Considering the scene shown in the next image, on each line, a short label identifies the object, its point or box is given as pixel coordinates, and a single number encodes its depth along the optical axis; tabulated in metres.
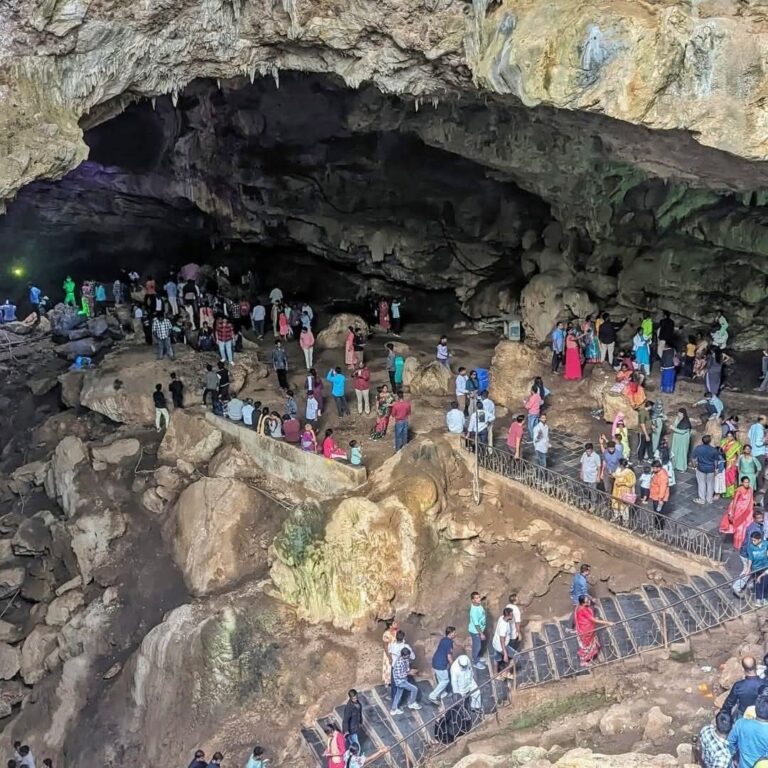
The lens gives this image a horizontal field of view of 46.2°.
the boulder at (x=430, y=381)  20.16
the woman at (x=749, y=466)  14.10
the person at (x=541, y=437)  15.98
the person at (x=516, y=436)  16.20
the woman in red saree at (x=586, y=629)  12.31
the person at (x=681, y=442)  15.52
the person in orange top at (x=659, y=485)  14.14
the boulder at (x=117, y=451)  21.14
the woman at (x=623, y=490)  14.34
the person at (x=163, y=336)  22.95
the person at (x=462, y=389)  18.34
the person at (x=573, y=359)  19.88
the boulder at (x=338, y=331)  24.06
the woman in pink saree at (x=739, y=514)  13.22
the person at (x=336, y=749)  11.92
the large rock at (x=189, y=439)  20.28
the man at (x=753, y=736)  8.52
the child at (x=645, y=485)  14.45
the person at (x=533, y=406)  16.77
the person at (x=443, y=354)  20.52
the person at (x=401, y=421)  17.52
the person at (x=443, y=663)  12.41
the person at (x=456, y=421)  17.19
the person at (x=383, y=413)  18.55
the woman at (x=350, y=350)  21.33
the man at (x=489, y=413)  17.02
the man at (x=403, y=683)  13.08
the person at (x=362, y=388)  19.16
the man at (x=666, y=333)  20.48
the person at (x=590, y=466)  15.06
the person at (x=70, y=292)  31.64
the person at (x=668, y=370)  18.55
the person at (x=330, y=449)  17.70
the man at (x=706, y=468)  14.33
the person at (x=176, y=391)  21.12
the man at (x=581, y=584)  12.89
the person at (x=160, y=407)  21.16
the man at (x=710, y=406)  16.92
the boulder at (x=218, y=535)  17.77
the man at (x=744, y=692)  9.16
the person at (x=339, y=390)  19.02
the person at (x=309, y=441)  18.08
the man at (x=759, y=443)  14.95
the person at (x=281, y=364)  20.94
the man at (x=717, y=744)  9.01
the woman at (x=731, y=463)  14.76
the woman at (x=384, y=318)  25.77
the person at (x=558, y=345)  20.23
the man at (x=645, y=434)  15.95
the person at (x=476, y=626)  13.13
